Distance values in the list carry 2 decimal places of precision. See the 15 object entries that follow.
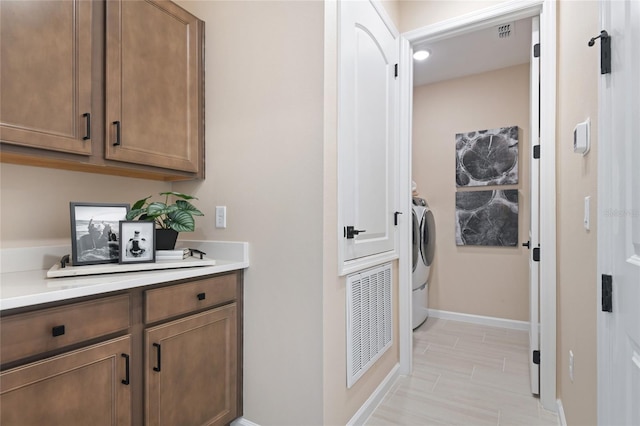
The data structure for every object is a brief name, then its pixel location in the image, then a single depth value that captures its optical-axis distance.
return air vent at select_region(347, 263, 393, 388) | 1.72
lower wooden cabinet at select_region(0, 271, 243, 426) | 1.00
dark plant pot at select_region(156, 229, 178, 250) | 1.62
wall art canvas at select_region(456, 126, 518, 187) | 3.44
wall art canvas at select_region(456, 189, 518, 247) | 3.45
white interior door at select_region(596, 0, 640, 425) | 0.80
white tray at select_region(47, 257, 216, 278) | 1.26
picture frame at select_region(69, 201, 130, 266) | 1.38
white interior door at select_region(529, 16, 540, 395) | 2.06
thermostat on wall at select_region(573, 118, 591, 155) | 1.25
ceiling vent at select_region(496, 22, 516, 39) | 2.77
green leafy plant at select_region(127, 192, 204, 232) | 1.55
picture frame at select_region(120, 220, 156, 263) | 1.46
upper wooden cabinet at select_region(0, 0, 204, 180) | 1.27
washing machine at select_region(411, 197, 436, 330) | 3.27
